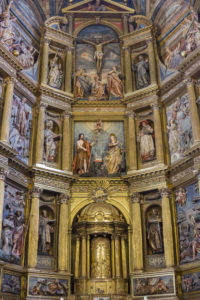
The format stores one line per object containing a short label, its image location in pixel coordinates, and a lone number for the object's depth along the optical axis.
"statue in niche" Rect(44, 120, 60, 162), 18.19
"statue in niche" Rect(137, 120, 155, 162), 18.18
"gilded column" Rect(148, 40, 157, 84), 19.37
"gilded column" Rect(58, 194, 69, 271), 16.22
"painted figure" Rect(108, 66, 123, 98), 20.14
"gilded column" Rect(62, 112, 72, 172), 18.25
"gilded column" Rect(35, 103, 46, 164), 17.53
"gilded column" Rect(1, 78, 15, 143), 15.88
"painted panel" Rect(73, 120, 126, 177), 18.58
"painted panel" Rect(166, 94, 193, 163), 16.83
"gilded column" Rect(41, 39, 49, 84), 19.34
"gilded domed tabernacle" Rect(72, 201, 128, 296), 16.00
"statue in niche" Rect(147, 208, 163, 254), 16.34
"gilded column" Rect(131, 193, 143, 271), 16.23
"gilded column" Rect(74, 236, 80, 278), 16.25
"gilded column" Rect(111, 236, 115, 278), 16.28
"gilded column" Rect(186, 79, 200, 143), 15.86
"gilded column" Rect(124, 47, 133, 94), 19.97
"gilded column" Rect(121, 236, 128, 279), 16.22
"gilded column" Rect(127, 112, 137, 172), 18.25
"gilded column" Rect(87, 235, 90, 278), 16.20
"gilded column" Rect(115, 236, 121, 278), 16.11
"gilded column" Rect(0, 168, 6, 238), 14.77
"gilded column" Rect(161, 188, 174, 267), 15.64
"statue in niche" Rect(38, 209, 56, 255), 16.34
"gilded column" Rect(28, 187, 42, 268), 15.59
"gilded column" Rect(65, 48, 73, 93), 20.04
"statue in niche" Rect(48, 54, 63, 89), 19.81
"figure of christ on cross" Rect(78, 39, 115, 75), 20.97
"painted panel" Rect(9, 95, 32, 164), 16.91
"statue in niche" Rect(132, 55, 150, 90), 19.83
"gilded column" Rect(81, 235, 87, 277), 16.09
